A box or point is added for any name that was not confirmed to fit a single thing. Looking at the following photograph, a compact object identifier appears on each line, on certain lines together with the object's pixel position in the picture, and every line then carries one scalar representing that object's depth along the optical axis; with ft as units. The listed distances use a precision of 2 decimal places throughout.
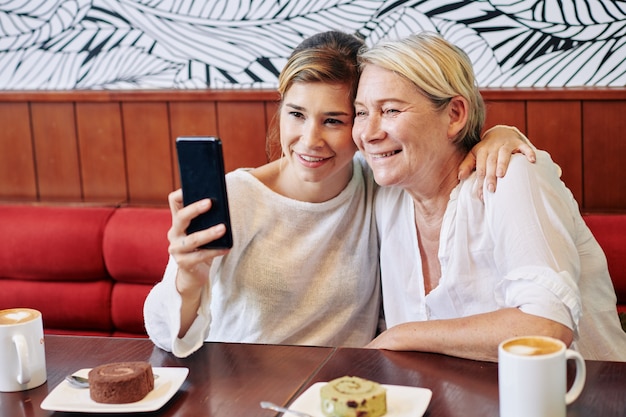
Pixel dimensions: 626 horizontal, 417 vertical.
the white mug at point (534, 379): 3.80
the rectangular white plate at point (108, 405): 4.44
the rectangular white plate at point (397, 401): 4.20
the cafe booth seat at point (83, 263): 8.46
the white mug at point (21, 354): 4.73
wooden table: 4.36
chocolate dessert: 4.50
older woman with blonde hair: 5.26
